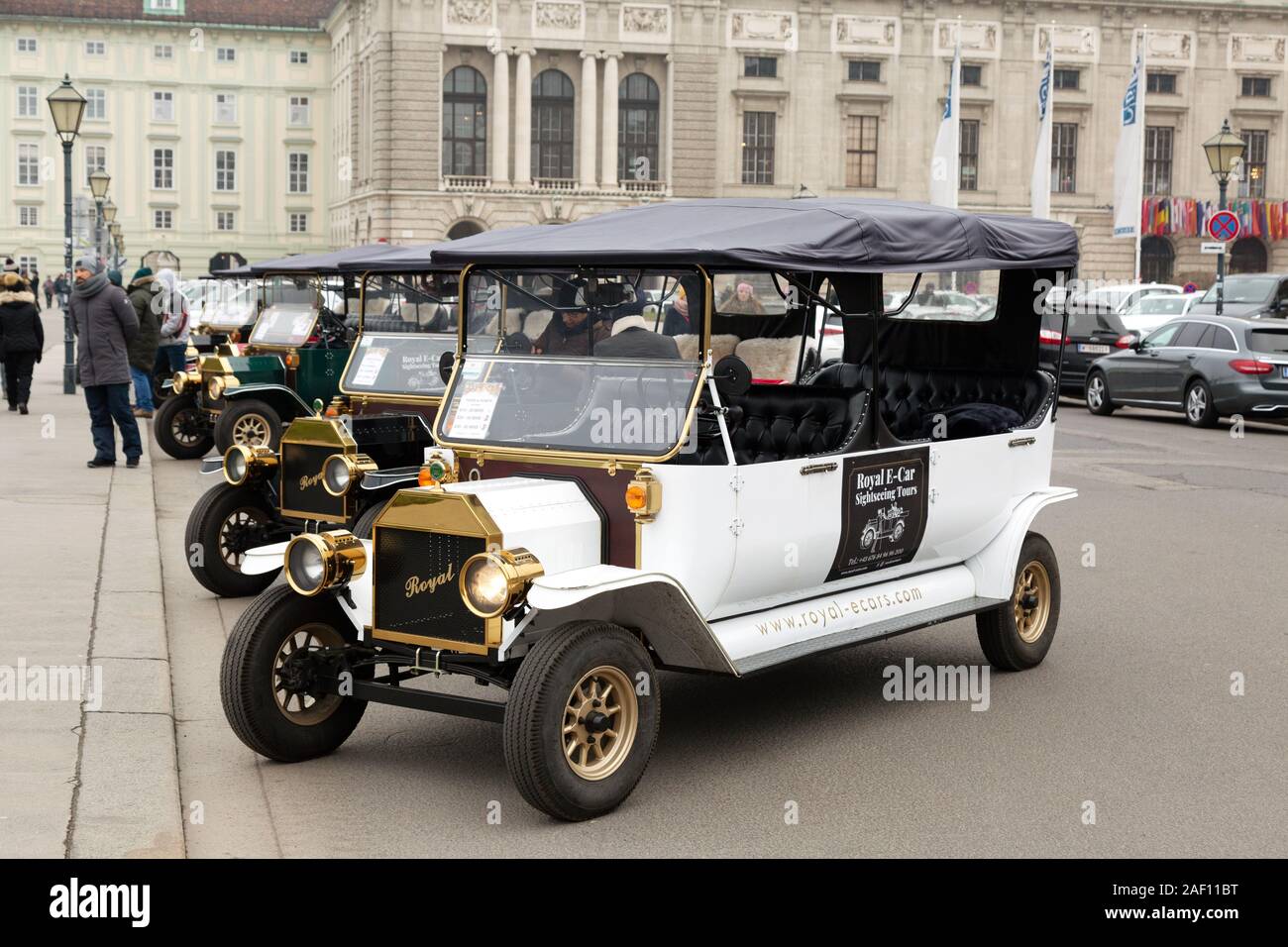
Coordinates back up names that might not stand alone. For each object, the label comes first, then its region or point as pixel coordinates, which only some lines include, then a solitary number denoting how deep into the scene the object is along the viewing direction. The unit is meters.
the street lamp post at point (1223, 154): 31.80
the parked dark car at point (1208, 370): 23.34
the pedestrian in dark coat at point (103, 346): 15.27
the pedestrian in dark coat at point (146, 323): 20.72
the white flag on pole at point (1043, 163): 48.62
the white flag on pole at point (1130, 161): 49.66
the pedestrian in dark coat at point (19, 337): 21.20
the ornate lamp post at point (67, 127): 24.88
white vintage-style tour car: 6.09
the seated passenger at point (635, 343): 6.90
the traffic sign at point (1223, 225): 29.73
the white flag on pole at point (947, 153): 44.50
